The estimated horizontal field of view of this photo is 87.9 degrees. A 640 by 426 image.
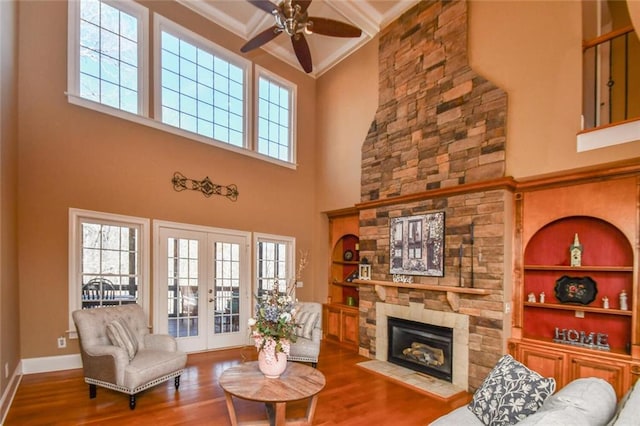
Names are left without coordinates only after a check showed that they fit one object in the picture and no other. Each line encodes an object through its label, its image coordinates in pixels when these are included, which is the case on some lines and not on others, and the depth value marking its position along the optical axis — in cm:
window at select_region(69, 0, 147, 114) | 465
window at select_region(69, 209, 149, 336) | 450
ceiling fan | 362
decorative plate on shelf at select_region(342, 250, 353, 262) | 688
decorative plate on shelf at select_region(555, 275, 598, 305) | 381
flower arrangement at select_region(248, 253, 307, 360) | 309
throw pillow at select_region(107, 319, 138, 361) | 364
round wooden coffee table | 275
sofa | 148
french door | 526
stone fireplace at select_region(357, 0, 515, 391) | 419
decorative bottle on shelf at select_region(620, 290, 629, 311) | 354
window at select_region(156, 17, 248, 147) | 553
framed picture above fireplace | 472
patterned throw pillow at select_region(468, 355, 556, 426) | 208
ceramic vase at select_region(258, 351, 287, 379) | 309
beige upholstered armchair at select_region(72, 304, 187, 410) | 340
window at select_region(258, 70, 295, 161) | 675
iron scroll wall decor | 545
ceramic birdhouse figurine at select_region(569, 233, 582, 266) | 385
